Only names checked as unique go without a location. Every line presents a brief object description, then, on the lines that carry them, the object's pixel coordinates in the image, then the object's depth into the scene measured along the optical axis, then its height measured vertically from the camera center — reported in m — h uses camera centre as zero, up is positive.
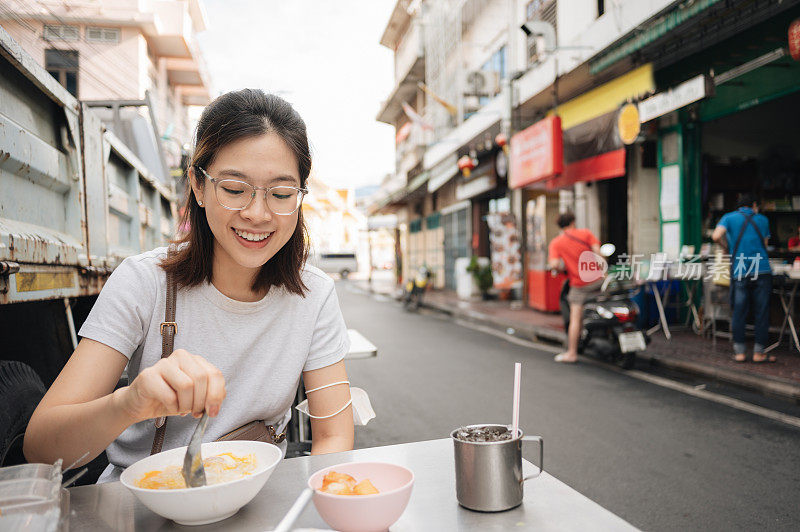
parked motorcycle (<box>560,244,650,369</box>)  6.35 -1.00
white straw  1.21 -0.36
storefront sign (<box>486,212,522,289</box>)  12.74 -0.04
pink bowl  0.98 -0.46
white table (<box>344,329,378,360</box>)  2.91 -0.54
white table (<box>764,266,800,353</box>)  6.29 -0.65
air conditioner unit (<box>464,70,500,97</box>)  14.84 +4.36
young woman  1.52 -0.17
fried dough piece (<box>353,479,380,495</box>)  1.08 -0.46
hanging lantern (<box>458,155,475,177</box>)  14.09 +2.08
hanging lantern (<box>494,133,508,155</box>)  12.00 +2.26
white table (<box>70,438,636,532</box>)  1.07 -0.53
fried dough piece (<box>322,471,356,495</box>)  1.07 -0.46
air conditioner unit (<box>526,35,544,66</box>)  10.60 +3.98
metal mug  1.12 -0.47
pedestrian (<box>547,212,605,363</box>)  6.91 -0.28
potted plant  15.01 -0.83
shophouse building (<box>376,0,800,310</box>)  6.92 +1.88
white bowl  1.01 -0.45
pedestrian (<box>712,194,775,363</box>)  6.09 -0.34
